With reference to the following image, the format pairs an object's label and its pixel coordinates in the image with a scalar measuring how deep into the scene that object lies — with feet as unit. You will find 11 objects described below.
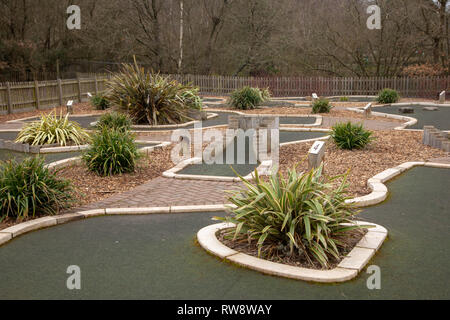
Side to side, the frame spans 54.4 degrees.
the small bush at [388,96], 63.82
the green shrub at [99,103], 59.00
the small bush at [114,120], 36.99
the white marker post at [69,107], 54.49
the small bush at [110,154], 25.29
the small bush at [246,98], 59.06
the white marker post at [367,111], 50.14
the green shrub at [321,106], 53.88
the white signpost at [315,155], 21.56
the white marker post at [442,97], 62.80
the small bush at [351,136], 30.55
